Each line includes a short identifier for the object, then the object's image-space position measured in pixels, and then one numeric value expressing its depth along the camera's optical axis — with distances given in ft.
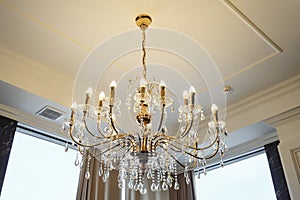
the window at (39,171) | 9.36
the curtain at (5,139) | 8.73
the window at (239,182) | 11.02
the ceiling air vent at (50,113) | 9.55
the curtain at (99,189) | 10.09
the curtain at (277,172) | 9.97
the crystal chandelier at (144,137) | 6.40
